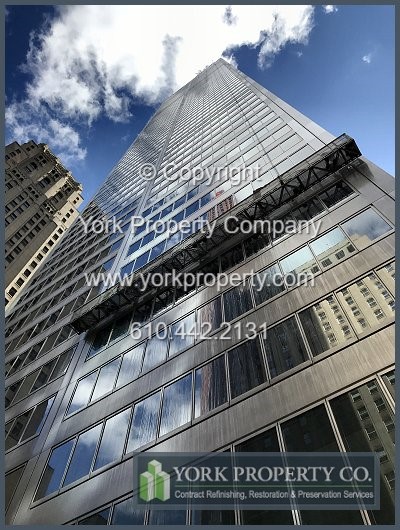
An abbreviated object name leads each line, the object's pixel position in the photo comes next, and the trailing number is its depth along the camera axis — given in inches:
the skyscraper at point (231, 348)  449.7
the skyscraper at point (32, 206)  2677.2
